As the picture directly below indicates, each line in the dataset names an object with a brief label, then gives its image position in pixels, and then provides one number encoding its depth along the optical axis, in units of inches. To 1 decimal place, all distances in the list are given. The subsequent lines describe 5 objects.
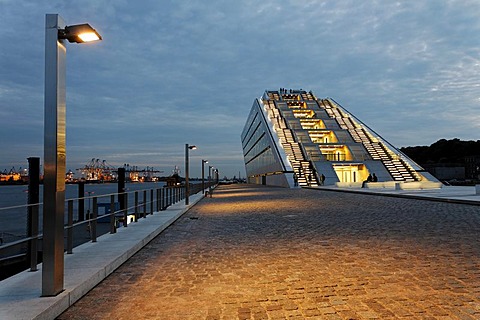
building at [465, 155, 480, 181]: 2985.2
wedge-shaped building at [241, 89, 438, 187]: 1598.2
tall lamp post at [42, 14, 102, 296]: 157.0
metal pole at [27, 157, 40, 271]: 467.2
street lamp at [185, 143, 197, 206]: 709.5
